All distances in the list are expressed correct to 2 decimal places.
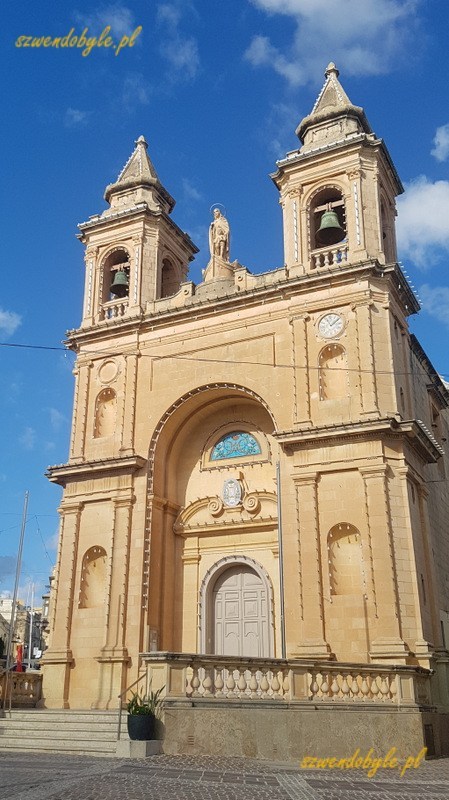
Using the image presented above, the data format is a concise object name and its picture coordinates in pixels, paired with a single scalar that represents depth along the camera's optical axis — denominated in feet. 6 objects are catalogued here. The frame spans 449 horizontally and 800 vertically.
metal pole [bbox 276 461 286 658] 53.59
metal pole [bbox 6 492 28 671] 81.10
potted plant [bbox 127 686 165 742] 38.81
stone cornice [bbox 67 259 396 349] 60.59
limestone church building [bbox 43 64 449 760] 50.85
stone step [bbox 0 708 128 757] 43.05
